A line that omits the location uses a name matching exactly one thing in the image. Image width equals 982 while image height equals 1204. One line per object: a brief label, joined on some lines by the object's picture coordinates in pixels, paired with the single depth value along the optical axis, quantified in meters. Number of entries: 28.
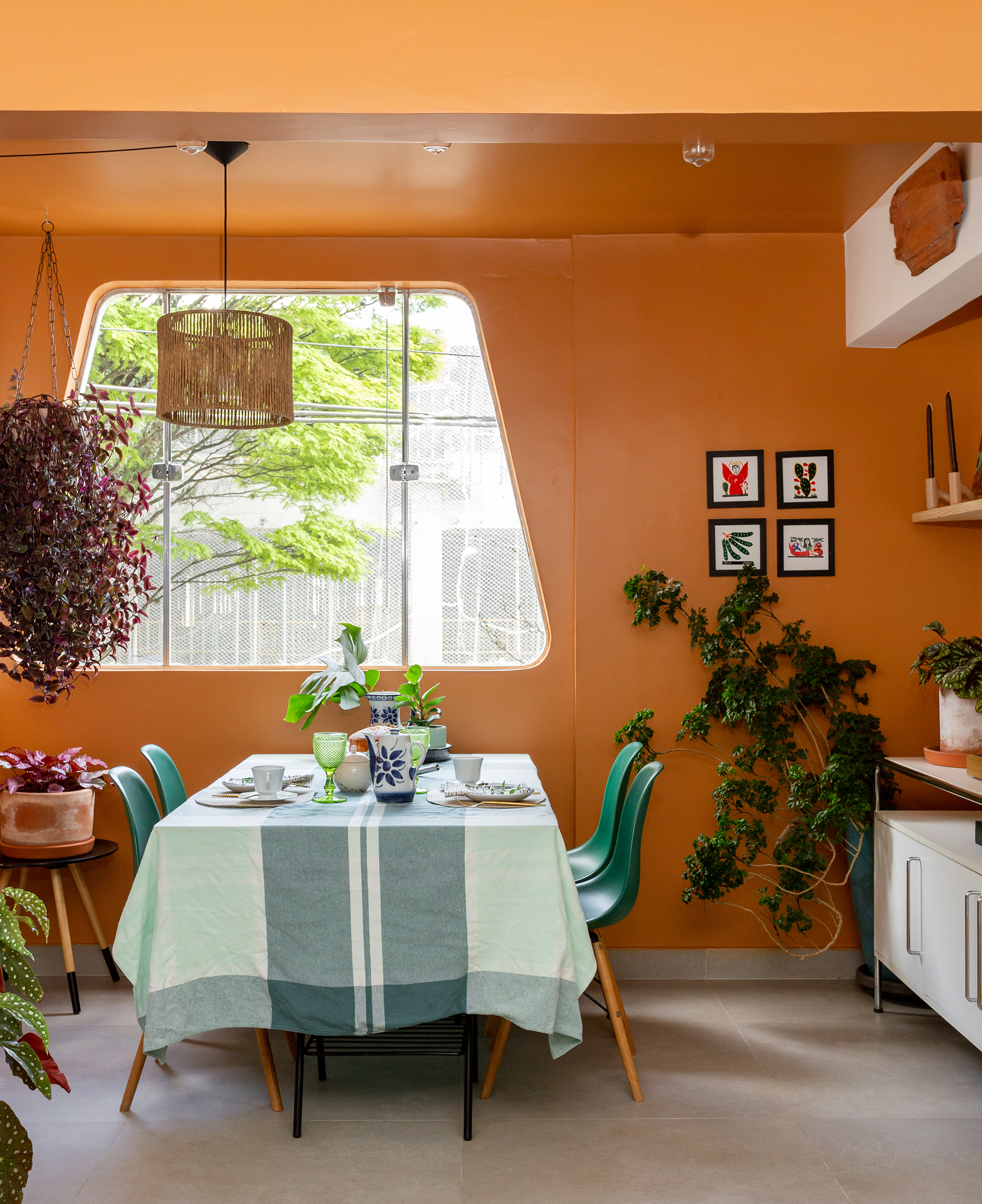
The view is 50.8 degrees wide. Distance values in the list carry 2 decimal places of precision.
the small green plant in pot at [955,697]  3.56
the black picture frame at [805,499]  4.27
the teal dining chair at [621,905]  3.07
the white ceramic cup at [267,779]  3.19
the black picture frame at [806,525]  4.26
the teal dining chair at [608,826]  3.63
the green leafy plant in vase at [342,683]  4.03
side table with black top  3.81
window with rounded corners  4.47
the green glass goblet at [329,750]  3.60
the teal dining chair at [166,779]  3.67
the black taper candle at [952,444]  4.02
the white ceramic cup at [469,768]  3.32
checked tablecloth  2.78
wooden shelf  3.72
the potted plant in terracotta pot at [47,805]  3.88
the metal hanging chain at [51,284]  4.36
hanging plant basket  3.71
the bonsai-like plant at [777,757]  3.92
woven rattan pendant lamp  3.36
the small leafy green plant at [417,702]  4.11
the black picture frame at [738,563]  4.28
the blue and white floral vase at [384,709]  3.96
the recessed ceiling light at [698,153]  2.45
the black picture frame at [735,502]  4.29
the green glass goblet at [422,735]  3.81
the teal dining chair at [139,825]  3.00
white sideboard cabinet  3.10
